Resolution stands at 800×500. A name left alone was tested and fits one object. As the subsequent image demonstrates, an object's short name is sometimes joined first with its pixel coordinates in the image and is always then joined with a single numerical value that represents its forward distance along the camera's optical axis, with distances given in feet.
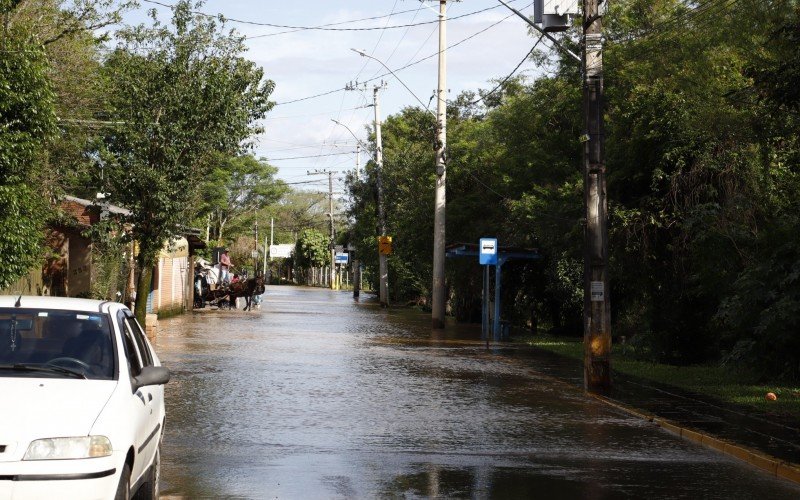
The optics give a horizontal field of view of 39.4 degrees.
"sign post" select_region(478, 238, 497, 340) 93.04
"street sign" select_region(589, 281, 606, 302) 61.16
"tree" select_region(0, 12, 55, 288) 61.52
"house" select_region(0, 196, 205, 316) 94.79
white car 20.95
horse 168.35
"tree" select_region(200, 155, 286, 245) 312.09
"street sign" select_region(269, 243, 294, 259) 495.41
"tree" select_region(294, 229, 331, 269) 411.95
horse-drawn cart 168.96
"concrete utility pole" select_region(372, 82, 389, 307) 200.54
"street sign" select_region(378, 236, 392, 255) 197.88
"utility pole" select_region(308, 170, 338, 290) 353.55
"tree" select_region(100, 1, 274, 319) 84.23
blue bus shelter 105.60
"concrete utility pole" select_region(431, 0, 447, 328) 123.24
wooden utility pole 61.31
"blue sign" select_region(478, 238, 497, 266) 93.04
